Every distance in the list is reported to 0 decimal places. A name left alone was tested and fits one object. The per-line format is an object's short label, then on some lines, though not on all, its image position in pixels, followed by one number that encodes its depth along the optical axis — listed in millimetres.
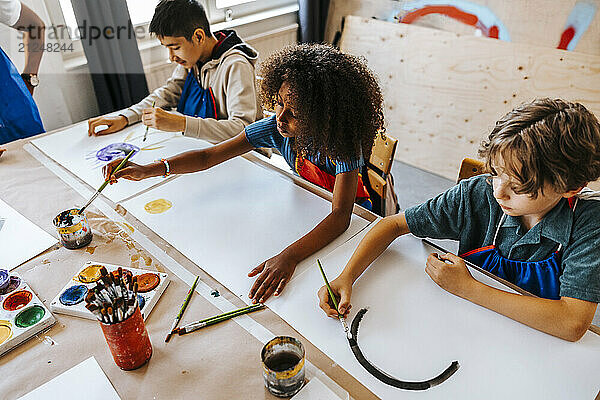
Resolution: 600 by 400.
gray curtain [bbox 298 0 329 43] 2752
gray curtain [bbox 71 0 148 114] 1875
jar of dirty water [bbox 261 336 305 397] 668
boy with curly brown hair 772
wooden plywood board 2047
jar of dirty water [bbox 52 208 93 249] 988
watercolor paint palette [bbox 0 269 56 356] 784
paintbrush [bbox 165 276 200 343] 794
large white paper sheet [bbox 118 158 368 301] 977
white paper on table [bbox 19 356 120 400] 700
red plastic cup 695
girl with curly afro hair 1017
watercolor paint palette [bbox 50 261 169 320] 839
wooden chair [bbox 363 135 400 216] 1291
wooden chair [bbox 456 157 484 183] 1200
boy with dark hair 1489
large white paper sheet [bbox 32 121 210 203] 1276
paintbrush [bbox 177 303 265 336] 801
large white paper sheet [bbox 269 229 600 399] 696
